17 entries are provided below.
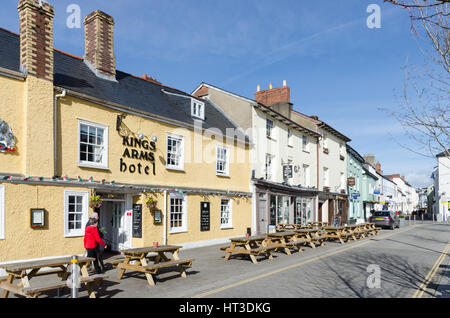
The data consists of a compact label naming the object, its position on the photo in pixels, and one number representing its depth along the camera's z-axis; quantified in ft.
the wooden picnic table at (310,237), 52.49
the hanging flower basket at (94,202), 37.99
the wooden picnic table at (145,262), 27.37
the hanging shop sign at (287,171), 76.54
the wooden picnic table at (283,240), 44.62
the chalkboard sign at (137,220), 44.96
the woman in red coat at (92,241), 30.32
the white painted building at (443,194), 180.81
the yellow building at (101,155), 33.50
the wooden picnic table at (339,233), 59.57
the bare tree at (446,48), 22.31
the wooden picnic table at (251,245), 37.86
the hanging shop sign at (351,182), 115.85
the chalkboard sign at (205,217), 54.34
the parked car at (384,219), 102.73
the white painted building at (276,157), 68.49
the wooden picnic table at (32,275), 20.38
